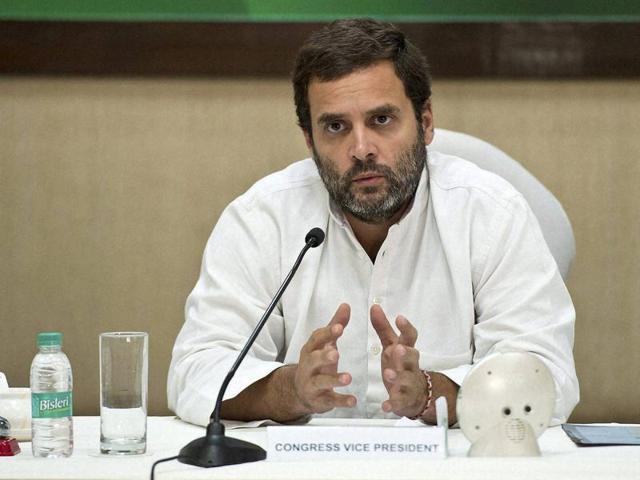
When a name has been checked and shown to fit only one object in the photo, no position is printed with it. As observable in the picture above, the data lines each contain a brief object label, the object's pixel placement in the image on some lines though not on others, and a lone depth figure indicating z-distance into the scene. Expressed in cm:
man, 677
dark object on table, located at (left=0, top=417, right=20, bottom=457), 626
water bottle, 625
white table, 608
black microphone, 616
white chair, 704
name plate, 615
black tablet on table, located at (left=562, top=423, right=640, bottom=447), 630
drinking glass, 625
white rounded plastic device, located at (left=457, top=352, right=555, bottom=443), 619
